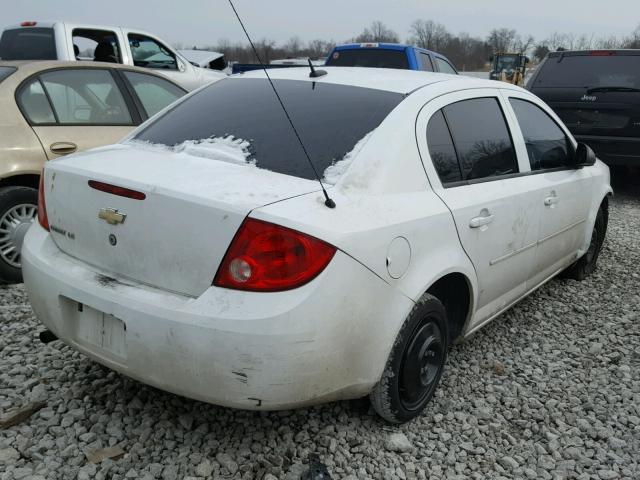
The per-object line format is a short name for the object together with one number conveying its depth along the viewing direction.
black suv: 6.95
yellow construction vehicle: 32.09
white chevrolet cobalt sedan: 2.02
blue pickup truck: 8.33
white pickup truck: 7.30
